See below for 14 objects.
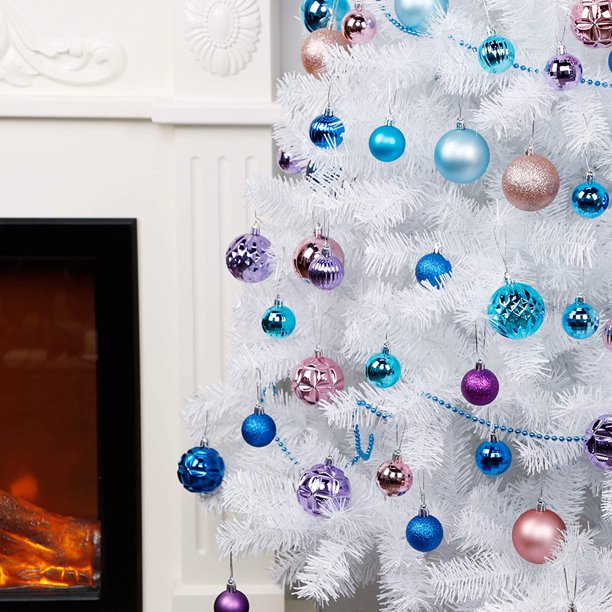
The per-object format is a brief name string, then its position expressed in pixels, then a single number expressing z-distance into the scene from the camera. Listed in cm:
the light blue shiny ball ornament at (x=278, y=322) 285
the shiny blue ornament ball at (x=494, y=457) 271
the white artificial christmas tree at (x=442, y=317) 267
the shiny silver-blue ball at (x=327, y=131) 279
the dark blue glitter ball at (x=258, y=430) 287
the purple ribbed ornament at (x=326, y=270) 277
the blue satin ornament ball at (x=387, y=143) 272
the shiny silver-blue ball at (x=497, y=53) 265
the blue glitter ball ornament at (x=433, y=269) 270
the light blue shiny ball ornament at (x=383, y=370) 272
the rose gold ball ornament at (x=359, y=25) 281
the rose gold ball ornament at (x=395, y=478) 272
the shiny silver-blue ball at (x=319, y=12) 292
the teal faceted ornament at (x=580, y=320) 264
